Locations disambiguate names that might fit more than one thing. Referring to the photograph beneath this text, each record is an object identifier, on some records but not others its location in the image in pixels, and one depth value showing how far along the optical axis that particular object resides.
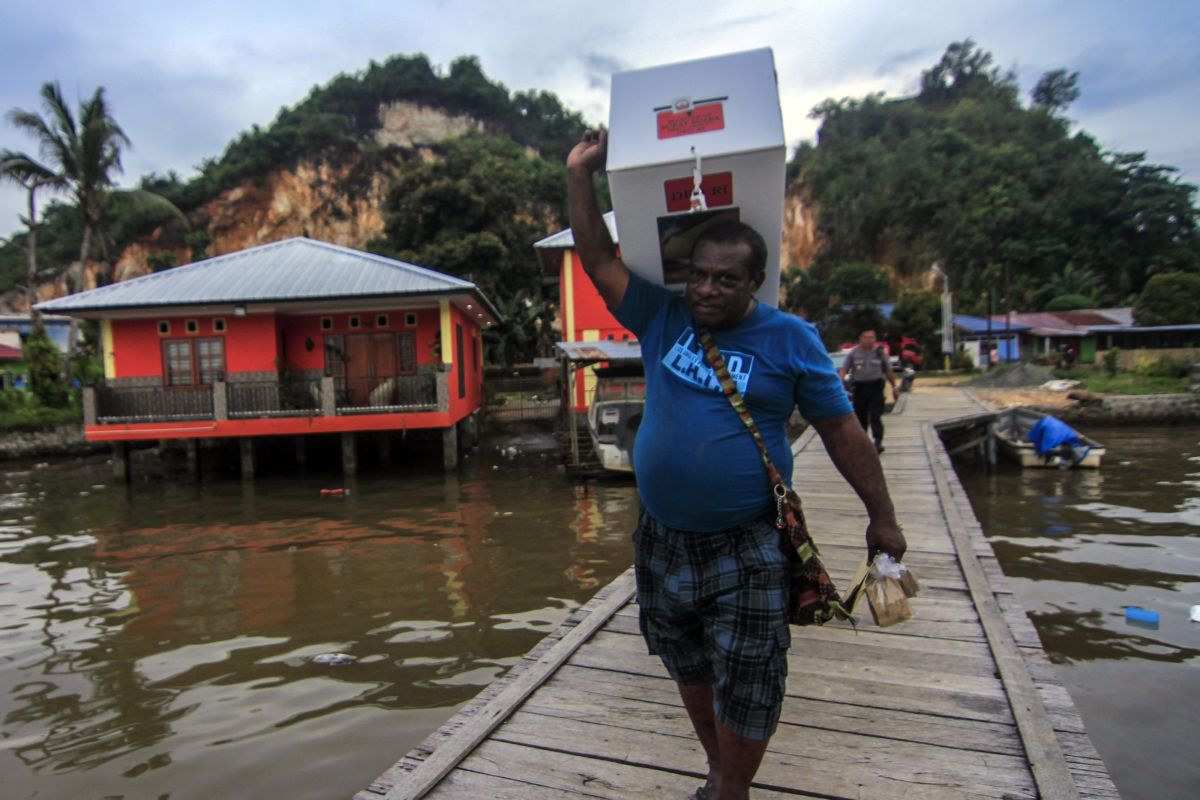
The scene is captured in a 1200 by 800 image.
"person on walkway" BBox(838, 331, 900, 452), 9.66
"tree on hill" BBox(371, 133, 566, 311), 31.17
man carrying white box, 1.98
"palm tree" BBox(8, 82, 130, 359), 21.75
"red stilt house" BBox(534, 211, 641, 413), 18.69
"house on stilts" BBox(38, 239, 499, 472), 15.07
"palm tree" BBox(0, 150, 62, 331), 21.03
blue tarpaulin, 13.87
